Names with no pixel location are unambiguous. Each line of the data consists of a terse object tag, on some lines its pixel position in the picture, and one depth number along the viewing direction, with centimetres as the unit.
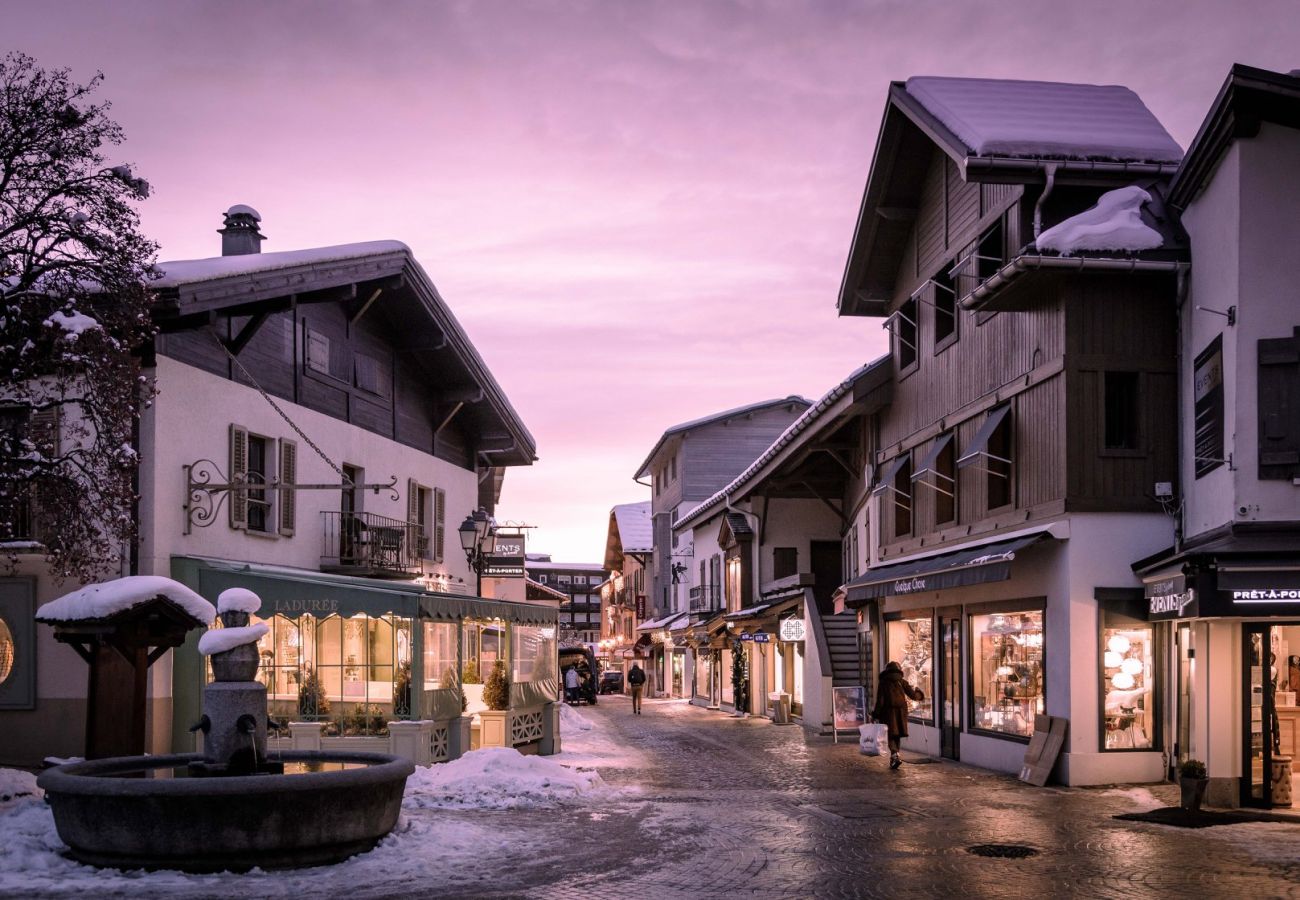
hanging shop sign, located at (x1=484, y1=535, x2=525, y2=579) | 2875
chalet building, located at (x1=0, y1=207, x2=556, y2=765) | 2008
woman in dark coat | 2241
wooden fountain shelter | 1675
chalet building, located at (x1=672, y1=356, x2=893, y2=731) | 3331
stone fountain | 1168
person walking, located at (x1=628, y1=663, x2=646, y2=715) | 4719
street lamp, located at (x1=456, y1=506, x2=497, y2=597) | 2703
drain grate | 1323
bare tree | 1498
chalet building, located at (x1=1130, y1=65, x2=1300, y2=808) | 1585
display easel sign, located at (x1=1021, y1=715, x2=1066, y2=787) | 1914
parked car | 7500
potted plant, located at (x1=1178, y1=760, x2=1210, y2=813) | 1582
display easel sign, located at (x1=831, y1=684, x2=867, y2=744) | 2953
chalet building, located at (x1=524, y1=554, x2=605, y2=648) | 14288
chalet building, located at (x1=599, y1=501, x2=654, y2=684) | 7988
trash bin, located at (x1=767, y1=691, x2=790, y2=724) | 3709
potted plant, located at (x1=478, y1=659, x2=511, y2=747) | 2398
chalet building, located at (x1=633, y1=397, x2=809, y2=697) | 6384
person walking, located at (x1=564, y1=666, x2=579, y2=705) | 5266
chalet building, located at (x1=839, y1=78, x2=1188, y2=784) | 1916
